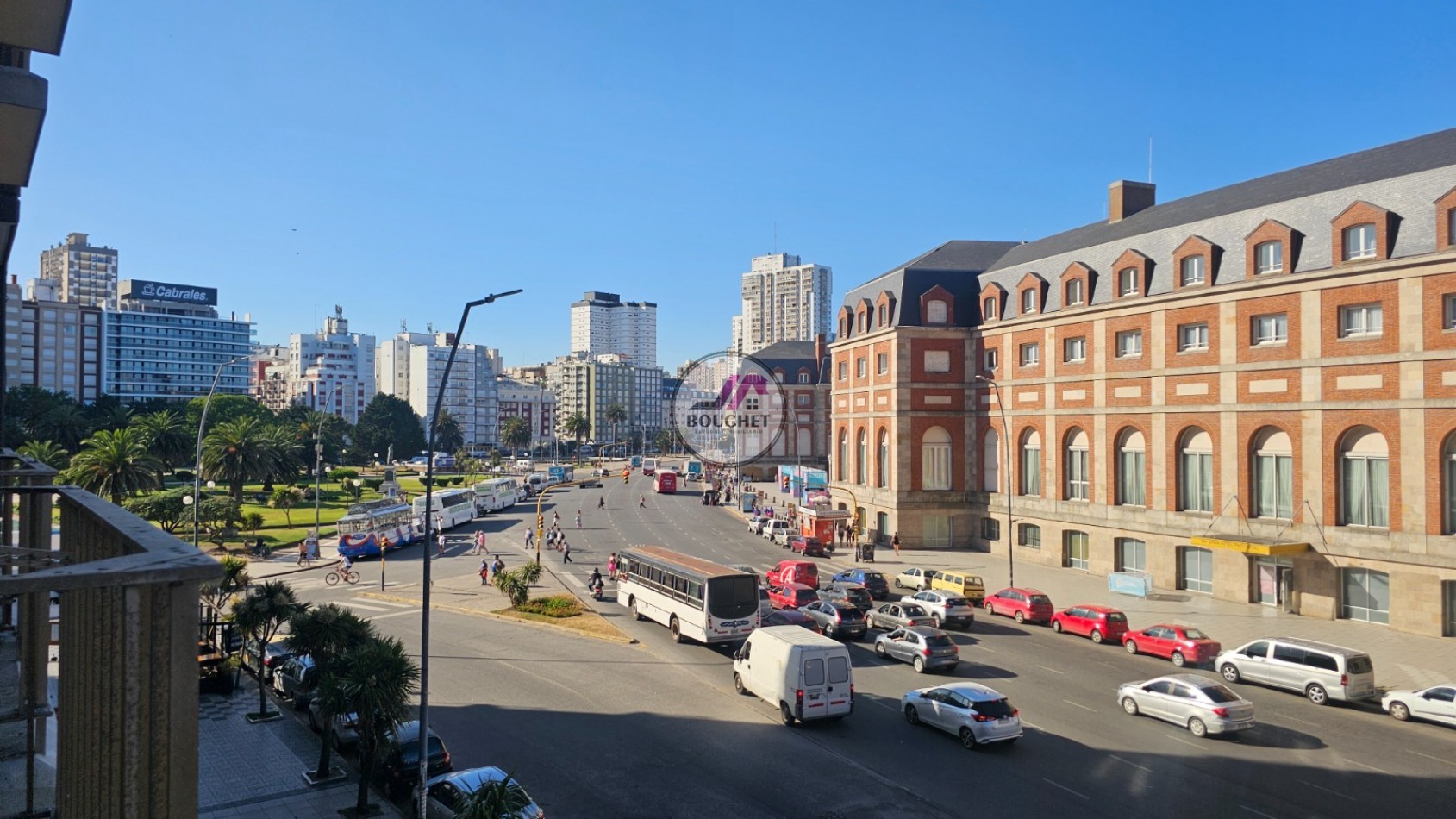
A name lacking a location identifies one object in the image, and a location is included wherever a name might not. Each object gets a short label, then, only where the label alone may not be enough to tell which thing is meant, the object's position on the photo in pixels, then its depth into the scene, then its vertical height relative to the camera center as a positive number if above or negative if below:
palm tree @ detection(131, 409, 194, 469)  60.91 -0.49
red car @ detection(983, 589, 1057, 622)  33.94 -6.90
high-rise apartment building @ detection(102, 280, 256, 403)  163.50 +17.55
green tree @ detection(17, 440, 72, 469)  49.44 -1.33
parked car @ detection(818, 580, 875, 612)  33.97 -6.49
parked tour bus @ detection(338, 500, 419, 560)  48.56 -5.72
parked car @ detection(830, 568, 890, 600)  38.50 -6.71
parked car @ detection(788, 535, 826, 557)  52.45 -7.01
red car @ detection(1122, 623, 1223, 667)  27.41 -6.89
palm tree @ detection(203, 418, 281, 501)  61.22 -1.69
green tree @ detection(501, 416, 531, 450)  173.09 +0.24
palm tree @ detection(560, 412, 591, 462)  172.68 +1.29
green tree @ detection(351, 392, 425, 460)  133.12 +0.31
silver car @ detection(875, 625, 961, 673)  26.08 -6.66
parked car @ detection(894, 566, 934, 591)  39.72 -6.81
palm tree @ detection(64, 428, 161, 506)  44.94 -1.98
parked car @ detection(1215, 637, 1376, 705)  23.27 -6.64
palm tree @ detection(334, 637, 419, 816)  15.44 -4.63
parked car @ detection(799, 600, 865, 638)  30.33 -6.64
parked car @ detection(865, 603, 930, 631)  30.59 -6.63
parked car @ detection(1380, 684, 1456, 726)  21.33 -6.85
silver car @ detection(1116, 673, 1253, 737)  20.19 -6.59
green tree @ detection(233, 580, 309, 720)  21.38 -4.44
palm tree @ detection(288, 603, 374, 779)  17.81 -4.31
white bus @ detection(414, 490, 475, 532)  59.75 -5.77
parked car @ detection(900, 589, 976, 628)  32.22 -6.71
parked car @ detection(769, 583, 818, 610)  34.22 -6.57
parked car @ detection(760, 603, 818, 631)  30.14 -6.56
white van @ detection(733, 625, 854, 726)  20.56 -5.92
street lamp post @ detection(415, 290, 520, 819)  14.80 -4.41
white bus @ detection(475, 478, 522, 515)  75.12 -5.74
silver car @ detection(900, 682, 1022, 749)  19.22 -6.41
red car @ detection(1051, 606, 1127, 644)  30.59 -6.87
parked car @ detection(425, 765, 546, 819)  14.91 -6.32
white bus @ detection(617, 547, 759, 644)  28.36 -5.71
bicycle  42.00 -7.12
